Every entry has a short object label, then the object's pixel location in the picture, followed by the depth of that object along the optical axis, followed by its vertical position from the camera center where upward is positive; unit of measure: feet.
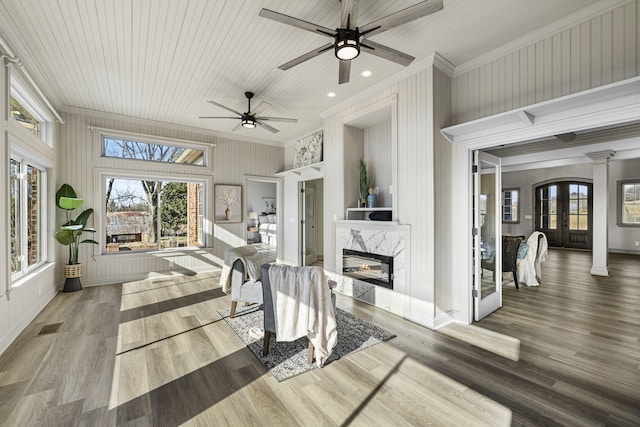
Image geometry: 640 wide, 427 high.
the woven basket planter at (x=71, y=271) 15.71 -3.19
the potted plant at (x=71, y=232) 15.26 -1.00
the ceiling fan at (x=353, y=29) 6.66 +4.69
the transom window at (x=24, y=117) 11.49 +4.27
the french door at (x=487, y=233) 11.64 -0.99
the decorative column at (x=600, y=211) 19.83 -0.06
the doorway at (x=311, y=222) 23.07 -0.94
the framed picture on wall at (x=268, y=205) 33.41 +0.85
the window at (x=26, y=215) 11.57 -0.09
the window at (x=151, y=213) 18.33 -0.03
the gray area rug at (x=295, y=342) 8.23 -4.43
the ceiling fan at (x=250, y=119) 14.22 +4.70
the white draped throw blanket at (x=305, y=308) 8.27 -2.81
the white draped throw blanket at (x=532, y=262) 17.03 -3.16
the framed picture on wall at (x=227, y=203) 21.34 +0.72
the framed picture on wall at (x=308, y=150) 19.98 +4.56
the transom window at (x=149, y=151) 18.01 +4.15
